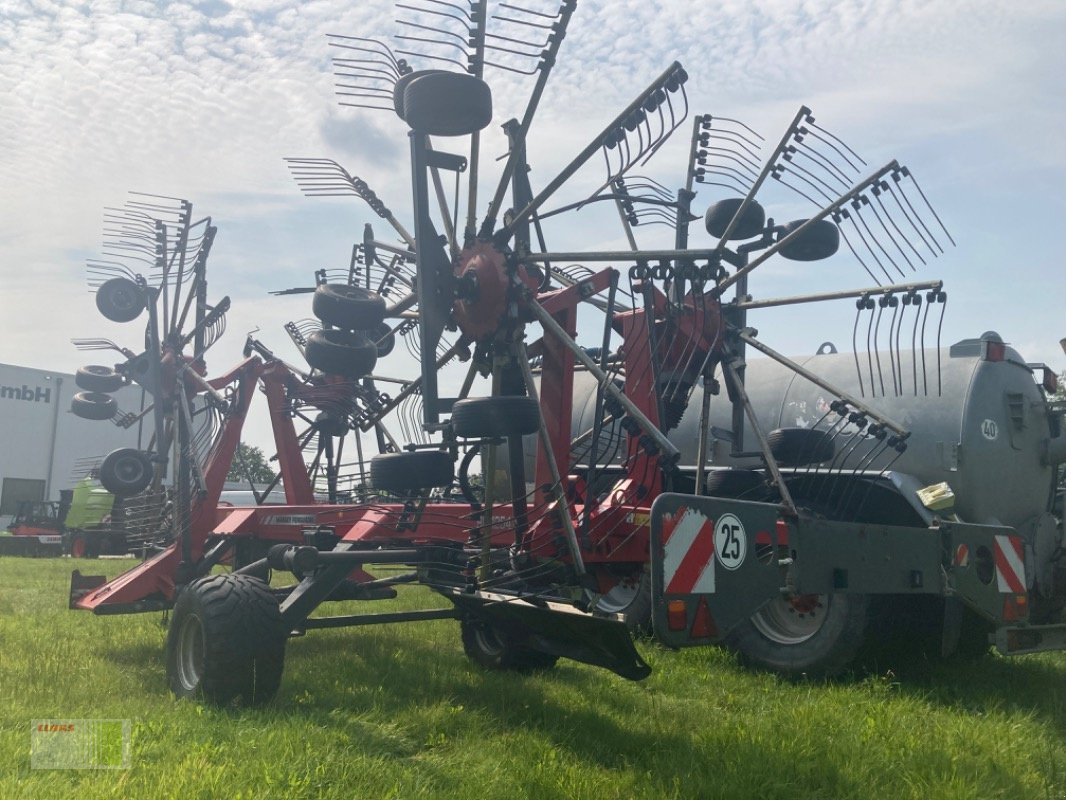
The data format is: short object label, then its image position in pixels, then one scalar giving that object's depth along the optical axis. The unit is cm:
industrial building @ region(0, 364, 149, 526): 3341
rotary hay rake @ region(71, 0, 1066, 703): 441
